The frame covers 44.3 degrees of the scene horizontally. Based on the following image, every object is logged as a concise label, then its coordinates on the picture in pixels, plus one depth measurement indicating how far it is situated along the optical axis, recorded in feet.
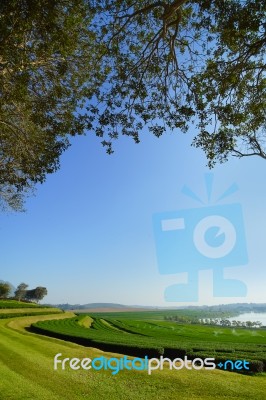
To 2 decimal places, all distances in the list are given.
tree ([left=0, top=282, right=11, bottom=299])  355.77
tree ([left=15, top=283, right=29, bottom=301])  440.86
